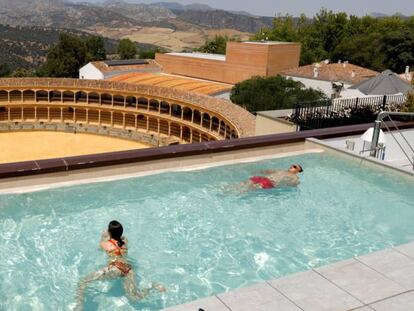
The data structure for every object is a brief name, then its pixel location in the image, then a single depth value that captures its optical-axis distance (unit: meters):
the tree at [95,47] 74.88
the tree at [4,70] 78.12
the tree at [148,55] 75.46
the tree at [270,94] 30.89
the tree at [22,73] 73.06
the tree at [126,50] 84.88
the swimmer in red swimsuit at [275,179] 10.80
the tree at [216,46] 84.21
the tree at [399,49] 56.16
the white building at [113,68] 53.50
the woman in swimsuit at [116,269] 6.69
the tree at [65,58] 67.44
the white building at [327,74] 40.31
